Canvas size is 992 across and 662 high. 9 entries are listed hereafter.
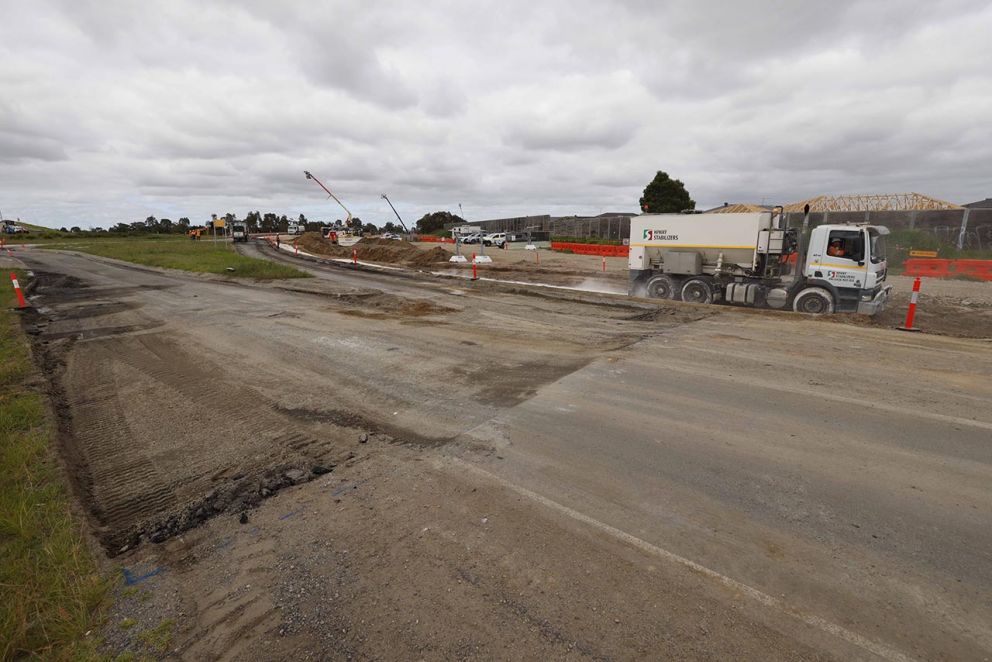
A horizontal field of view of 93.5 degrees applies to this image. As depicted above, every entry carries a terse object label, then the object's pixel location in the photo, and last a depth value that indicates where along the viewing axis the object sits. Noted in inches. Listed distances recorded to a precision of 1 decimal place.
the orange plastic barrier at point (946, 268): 837.8
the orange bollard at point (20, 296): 569.9
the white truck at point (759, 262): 491.5
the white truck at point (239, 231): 2331.4
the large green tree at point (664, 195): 2007.9
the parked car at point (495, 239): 1869.6
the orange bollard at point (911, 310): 438.0
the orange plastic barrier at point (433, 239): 2482.3
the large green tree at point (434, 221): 3708.9
